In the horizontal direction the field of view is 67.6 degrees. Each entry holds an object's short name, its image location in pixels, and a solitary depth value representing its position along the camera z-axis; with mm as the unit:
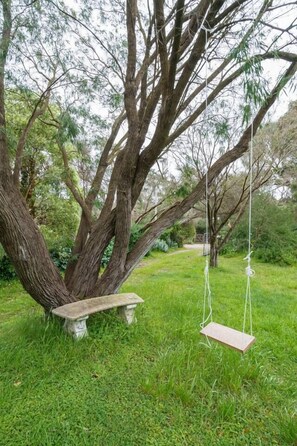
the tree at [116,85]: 1865
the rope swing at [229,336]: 1514
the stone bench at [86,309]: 2046
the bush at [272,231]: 7871
